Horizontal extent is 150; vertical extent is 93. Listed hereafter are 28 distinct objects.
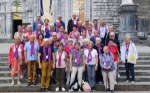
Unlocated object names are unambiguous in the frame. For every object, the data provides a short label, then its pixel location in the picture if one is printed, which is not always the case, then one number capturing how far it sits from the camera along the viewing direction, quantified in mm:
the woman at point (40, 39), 8157
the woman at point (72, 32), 8543
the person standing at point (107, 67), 7687
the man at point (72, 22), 9372
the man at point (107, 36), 8369
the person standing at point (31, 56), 7950
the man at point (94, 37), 8336
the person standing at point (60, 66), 7795
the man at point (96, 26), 9005
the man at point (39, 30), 8733
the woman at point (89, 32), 8677
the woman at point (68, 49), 7969
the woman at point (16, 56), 8059
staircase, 8010
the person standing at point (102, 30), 8881
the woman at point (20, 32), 9554
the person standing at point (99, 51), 7981
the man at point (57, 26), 8982
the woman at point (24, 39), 8317
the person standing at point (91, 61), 7790
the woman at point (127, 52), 8250
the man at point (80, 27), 9032
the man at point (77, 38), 8143
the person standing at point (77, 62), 7707
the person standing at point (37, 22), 9585
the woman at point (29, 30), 8761
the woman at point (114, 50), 8033
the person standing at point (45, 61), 7749
